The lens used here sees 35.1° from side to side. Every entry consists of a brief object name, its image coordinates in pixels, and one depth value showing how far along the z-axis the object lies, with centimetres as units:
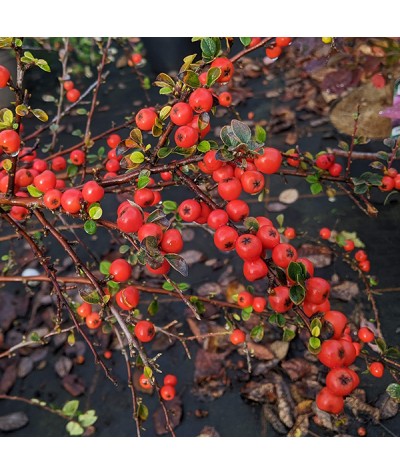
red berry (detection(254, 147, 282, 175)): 19
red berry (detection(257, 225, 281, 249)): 19
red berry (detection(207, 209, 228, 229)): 19
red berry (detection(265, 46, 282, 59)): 24
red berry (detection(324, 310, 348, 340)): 19
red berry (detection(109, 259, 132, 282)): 20
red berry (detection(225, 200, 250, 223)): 19
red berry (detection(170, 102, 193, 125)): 19
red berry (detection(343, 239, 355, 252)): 31
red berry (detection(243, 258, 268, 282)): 19
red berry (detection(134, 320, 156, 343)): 22
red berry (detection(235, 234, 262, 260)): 18
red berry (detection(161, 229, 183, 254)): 18
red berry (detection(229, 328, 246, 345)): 26
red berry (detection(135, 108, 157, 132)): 20
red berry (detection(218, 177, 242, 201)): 19
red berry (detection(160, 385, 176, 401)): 27
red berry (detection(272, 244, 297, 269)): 19
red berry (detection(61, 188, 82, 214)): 19
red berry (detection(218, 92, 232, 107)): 22
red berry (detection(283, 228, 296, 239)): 31
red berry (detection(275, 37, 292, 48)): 24
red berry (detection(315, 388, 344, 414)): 19
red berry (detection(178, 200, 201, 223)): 19
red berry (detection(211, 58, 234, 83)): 20
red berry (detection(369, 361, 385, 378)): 24
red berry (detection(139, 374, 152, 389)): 25
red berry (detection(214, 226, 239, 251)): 19
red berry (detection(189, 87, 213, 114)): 19
